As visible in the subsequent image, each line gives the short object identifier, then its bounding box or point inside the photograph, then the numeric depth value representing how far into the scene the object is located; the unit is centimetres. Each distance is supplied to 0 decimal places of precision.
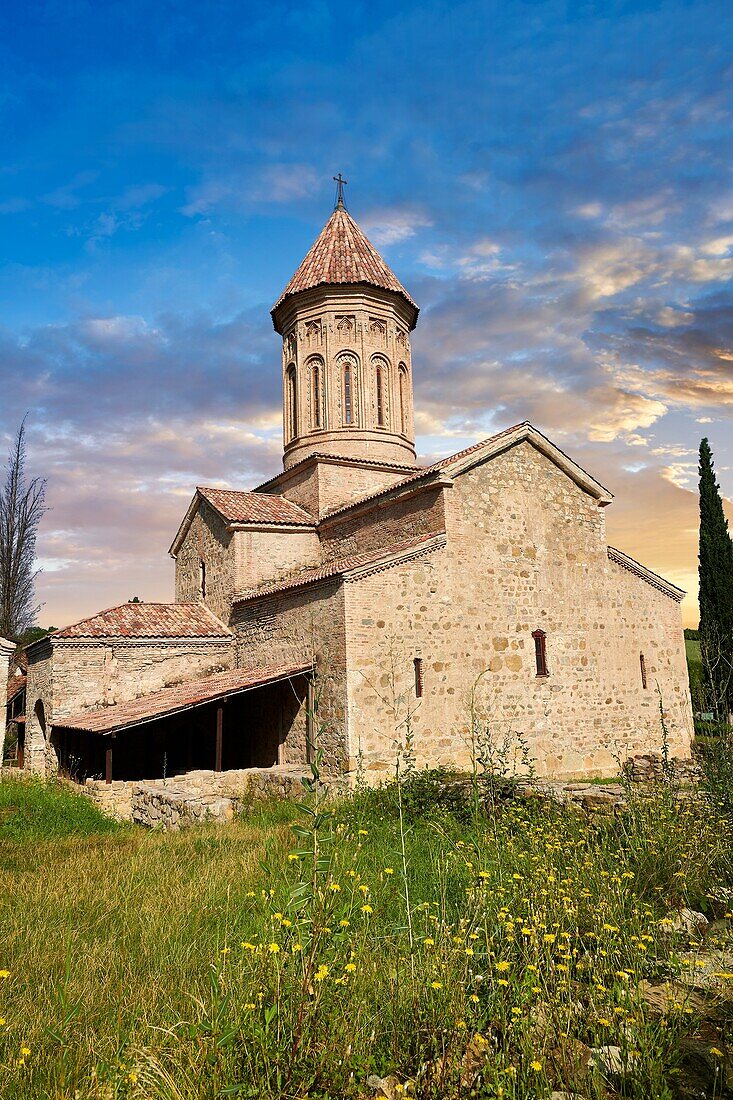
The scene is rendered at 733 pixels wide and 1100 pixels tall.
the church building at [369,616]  1116
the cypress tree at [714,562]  2044
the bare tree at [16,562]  2670
